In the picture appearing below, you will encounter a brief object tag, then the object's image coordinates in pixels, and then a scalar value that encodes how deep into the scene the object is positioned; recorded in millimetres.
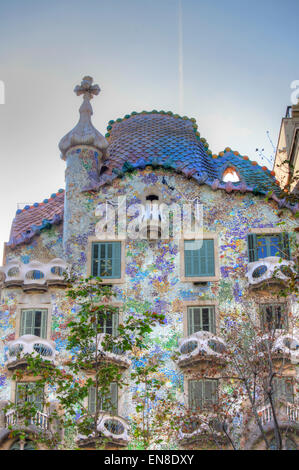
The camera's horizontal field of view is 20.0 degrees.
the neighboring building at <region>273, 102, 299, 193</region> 27448
